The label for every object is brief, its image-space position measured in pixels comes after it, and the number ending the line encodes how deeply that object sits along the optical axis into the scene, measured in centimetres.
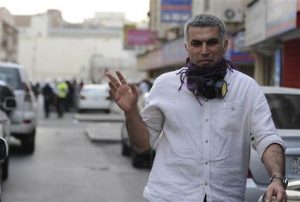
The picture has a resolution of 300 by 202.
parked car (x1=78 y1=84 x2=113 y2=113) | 3453
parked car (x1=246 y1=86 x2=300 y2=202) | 621
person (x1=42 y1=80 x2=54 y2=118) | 3086
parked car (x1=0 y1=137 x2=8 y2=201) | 535
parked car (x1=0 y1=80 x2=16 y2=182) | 1293
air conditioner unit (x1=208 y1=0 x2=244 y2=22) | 2219
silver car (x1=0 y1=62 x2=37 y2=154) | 1423
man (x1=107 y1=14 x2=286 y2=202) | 348
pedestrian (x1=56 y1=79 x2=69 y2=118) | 3139
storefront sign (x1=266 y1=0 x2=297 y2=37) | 1321
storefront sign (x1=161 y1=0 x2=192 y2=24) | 2591
